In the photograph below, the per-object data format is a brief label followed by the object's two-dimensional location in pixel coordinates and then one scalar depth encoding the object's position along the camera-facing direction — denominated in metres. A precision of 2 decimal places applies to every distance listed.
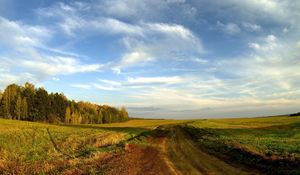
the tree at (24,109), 82.11
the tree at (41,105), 85.23
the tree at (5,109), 80.11
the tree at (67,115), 94.23
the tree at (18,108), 80.70
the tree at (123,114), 132.18
